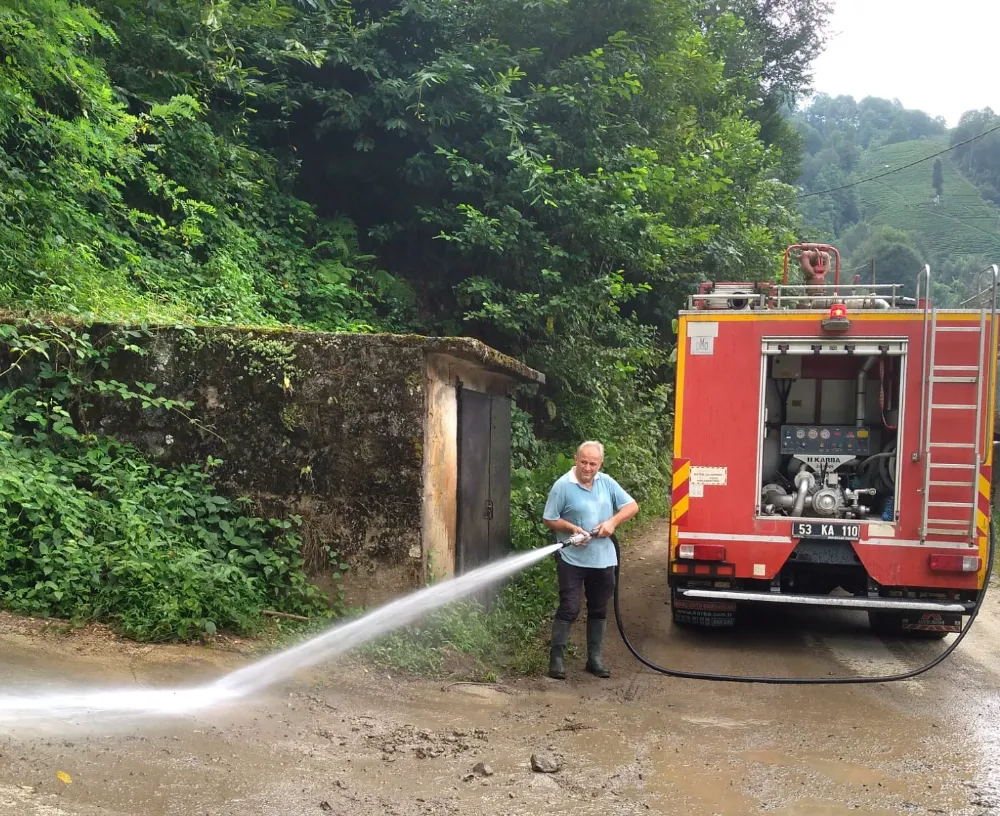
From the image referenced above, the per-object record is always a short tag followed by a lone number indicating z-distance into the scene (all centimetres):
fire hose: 629
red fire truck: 691
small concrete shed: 639
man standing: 635
